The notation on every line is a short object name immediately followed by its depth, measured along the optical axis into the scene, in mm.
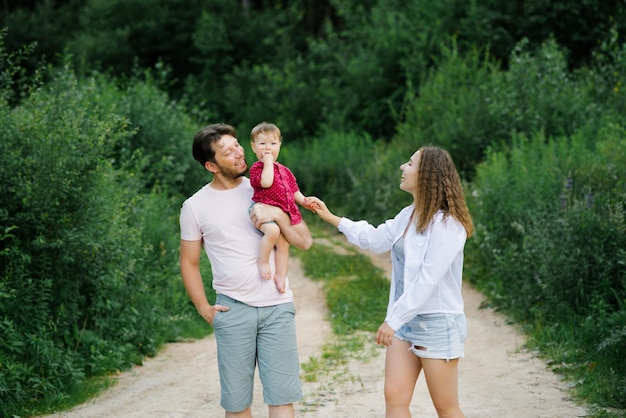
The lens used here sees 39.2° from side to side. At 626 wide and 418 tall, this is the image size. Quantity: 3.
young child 4547
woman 4285
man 4539
